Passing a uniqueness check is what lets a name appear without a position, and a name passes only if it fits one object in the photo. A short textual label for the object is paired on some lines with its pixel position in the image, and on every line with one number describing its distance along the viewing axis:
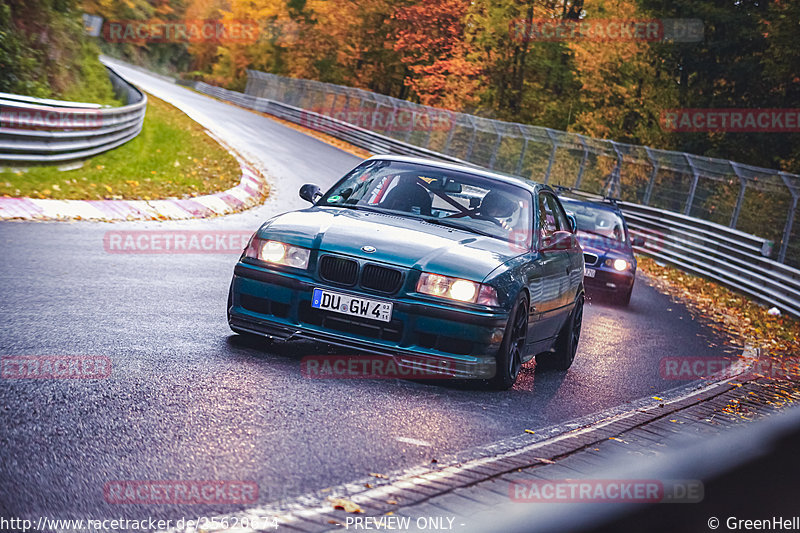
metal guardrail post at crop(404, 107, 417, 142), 43.17
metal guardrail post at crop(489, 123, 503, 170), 36.31
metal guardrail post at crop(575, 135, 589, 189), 31.86
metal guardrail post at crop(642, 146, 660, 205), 28.62
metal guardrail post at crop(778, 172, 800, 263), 19.52
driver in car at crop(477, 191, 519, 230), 8.34
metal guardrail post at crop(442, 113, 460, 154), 39.79
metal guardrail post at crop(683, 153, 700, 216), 26.19
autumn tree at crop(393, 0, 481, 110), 55.12
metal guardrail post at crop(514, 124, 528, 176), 34.69
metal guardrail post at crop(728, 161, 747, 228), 22.69
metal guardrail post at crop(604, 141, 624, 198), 30.33
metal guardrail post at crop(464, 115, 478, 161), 38.25
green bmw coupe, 7.01
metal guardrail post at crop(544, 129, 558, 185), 33.30
